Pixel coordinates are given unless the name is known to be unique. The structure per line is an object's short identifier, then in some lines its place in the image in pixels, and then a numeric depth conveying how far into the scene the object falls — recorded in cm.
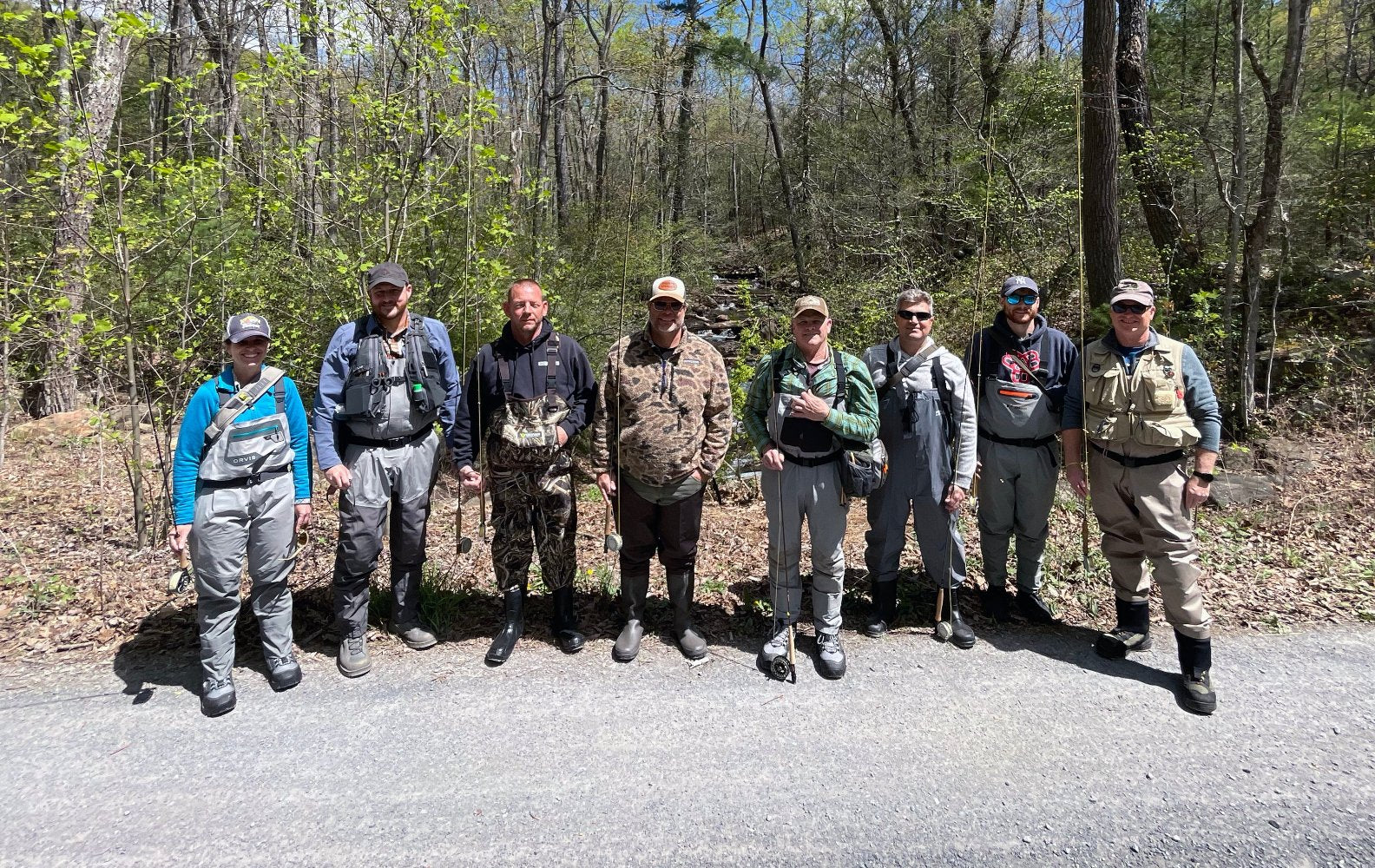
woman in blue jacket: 342
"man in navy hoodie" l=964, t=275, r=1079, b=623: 424
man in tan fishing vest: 365
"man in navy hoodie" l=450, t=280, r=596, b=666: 393
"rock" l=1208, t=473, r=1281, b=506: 649
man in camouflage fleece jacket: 386
